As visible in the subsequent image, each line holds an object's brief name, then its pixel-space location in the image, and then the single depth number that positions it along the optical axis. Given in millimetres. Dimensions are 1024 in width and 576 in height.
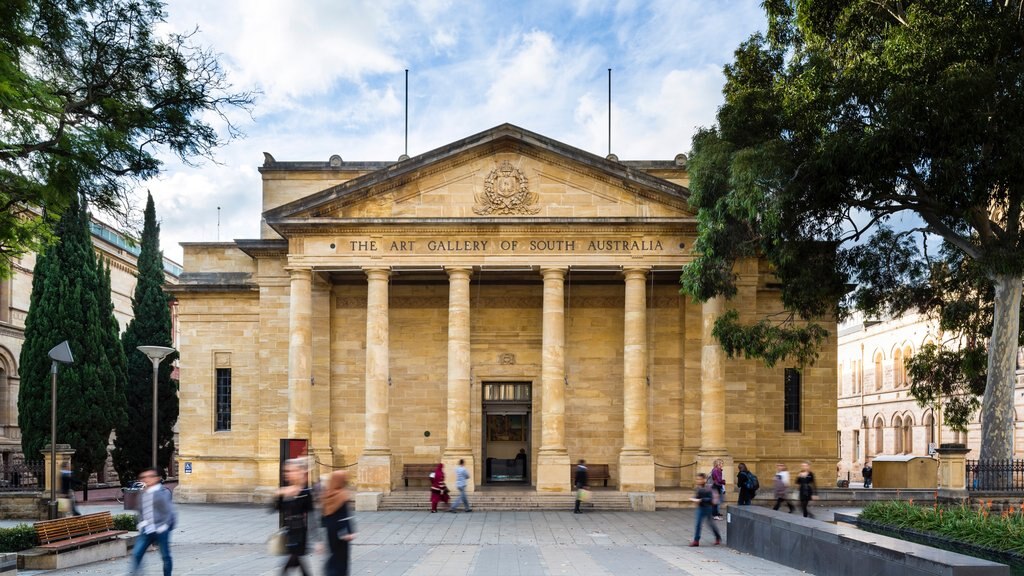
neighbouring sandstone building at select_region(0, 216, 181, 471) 39500
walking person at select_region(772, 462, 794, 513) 23453
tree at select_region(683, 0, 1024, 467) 21844
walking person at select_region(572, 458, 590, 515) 26344
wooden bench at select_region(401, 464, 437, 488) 31797
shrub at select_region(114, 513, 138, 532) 19922
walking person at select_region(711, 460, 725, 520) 25625
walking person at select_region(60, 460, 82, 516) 25016
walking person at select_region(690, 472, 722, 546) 19886
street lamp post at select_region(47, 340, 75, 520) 20016
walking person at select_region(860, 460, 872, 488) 45103
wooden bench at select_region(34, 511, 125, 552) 16688
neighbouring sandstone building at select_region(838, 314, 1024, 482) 52906
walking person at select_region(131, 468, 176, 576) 13680
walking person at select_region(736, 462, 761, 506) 25438
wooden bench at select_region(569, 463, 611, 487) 31891
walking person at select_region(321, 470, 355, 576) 10930
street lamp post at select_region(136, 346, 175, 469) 24750
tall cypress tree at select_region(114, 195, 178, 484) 39619
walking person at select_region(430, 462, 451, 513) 26438
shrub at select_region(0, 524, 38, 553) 16969
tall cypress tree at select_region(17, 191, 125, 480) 34250
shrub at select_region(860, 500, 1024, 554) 15102
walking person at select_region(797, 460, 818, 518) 22516
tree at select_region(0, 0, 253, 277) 17016
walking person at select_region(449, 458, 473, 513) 26391
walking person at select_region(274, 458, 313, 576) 11875
